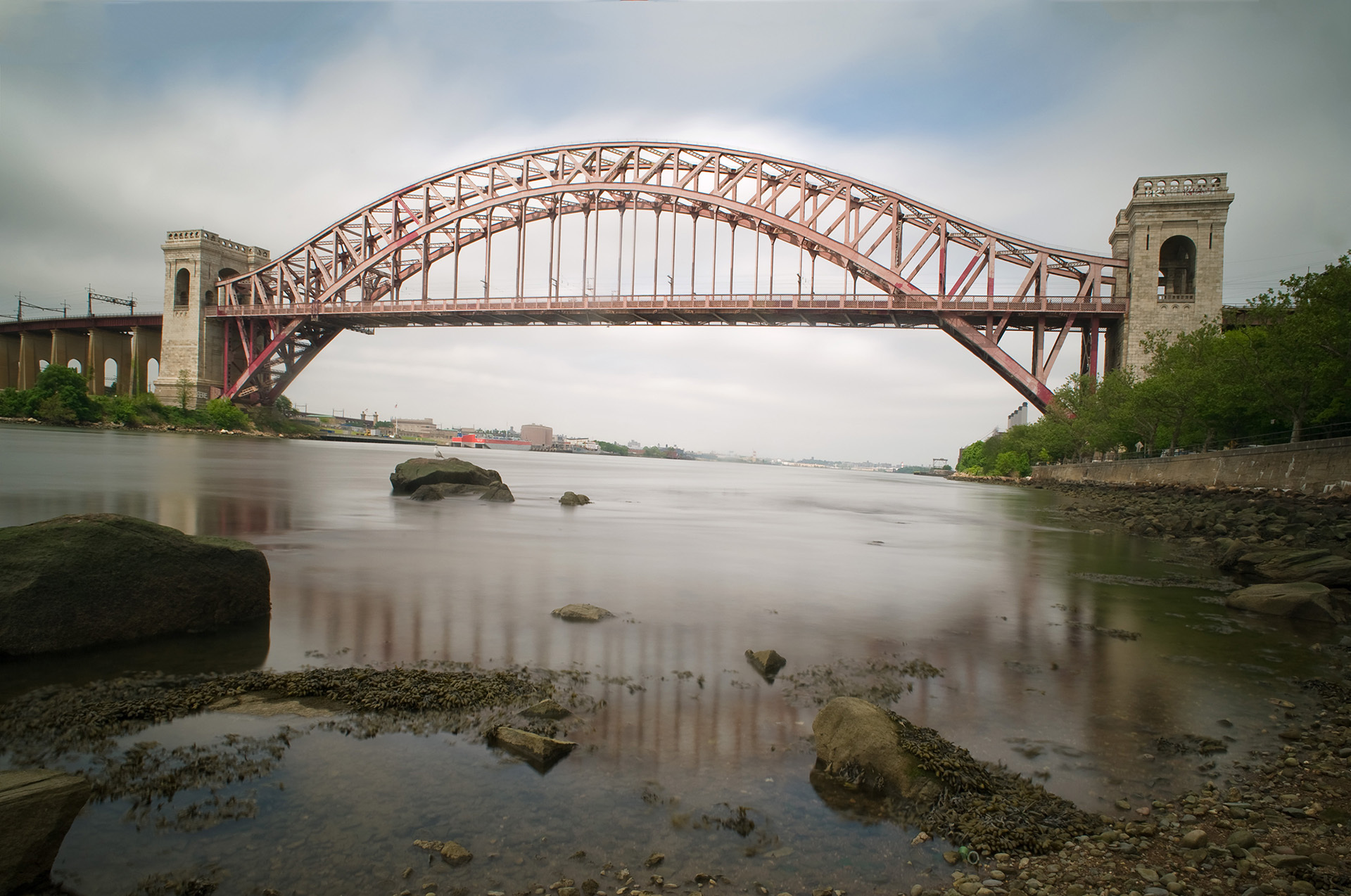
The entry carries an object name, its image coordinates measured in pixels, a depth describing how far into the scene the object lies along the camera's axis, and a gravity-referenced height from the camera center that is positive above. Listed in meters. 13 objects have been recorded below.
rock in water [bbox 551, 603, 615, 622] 6.79 -1.69
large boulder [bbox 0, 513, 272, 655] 4.78 -1.18
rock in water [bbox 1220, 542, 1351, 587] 9.40 -1.48
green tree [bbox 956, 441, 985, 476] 120.28 -0.89
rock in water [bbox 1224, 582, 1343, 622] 7.75 -1.58
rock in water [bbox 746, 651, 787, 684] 5.35 -1.69
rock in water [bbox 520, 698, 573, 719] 4.21 -1.65
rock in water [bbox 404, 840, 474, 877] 2.74 -1.66
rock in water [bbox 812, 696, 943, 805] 3.44 -1.56
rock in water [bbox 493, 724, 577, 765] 3.60 -1.62
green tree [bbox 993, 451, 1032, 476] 84.94 -0.97
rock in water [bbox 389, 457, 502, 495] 20.89 -1.13
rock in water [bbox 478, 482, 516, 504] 20.62 -1.63
